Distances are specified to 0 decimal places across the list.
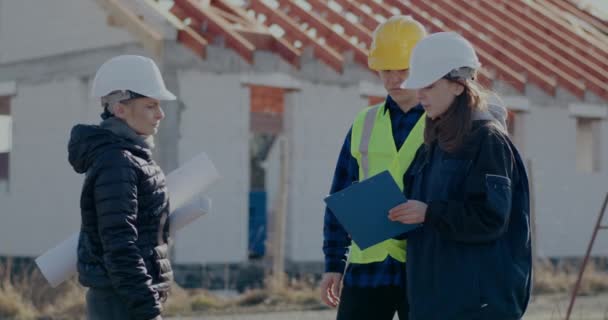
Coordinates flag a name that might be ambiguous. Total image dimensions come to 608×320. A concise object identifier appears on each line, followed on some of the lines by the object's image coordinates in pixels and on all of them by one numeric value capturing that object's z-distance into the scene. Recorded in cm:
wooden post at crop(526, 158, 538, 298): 1248
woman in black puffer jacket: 367
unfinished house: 1330
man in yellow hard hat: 426
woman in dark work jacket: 346
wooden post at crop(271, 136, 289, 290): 1145
